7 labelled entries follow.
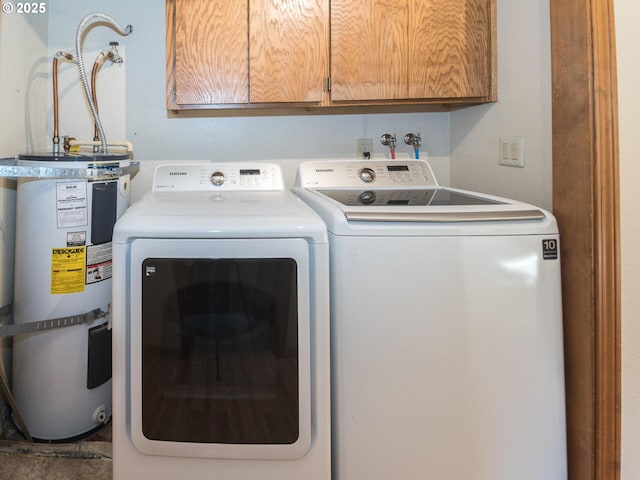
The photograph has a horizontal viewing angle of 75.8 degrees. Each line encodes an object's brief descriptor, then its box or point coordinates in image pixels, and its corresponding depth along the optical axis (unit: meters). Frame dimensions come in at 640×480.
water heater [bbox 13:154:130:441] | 1.54
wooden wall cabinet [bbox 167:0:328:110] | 1.67
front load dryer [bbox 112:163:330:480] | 1.10
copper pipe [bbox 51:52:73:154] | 1.86
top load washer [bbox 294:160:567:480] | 1.11
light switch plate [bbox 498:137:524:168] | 1.50
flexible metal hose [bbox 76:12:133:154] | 1.72
